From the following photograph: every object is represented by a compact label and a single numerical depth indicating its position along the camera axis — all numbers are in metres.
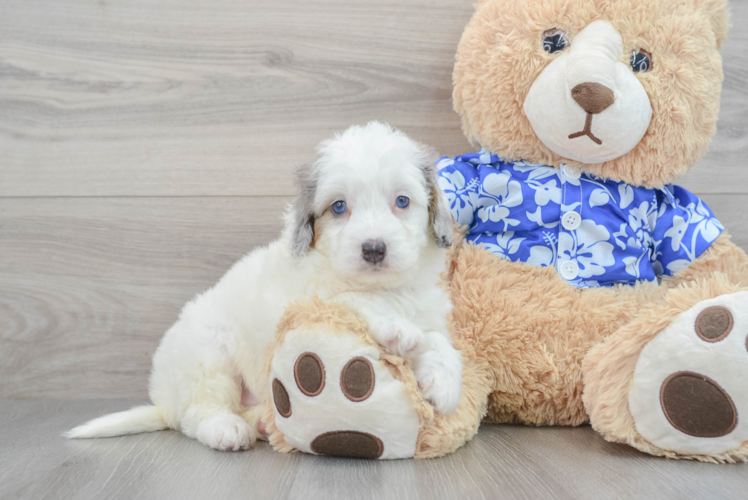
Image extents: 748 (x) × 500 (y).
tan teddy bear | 0.73
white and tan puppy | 0.75
